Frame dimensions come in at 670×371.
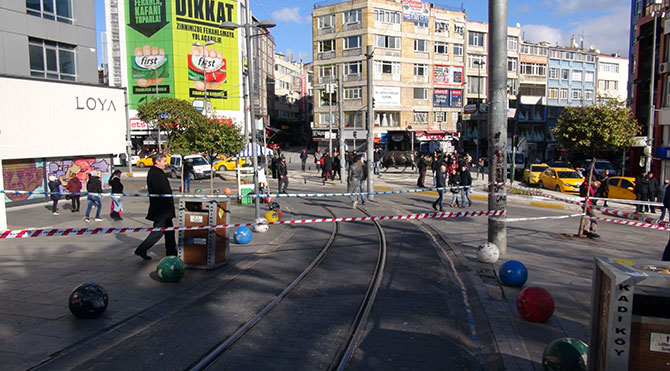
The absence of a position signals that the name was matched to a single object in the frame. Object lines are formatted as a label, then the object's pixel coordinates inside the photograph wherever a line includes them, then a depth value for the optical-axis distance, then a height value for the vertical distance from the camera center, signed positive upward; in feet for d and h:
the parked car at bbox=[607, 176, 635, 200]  64.75 -5.87
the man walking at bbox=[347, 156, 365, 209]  53.88 -3.26
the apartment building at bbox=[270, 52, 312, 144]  276.21 +30.01
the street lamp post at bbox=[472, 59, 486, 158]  182.78 +30.44
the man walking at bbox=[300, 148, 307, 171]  120.84 -2.08
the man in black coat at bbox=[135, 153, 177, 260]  28.19 -3.50
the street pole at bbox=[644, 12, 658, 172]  88.45 +6.30
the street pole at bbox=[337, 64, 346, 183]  89.92 +5.44
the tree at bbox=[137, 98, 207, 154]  134.72 +10.22
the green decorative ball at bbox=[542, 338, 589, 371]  13.78 -6.15
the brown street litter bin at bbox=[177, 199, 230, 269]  26.99 -4.96
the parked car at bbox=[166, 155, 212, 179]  104.83 -3.89
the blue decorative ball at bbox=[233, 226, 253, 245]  35.14 -6.47
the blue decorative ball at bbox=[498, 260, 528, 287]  23.97 -6.47
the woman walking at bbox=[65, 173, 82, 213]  47.44 -3.61
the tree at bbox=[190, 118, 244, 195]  60.75 +1.35
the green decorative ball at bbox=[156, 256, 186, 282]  24.79 -6.28
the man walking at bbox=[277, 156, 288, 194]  67.30 -3.55
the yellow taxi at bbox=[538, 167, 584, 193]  79.20 -5.82
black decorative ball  19.44 -6.23
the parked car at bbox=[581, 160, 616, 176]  107.14 -4.79
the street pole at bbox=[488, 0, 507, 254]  30.22 +1.56
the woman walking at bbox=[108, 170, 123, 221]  47.32 -4.99
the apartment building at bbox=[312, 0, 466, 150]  168.35 +29.75
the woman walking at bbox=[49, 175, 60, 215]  51.70 -4.04
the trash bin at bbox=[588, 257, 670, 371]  10.37 -3.87
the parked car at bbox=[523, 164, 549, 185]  91.35 -5.43
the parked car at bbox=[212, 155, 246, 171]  119.14 -3.85
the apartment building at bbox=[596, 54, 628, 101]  215.10 +32.76
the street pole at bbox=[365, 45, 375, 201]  64.44 +3.36
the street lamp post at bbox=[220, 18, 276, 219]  41.22 +6.43
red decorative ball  19.04 -6.38
